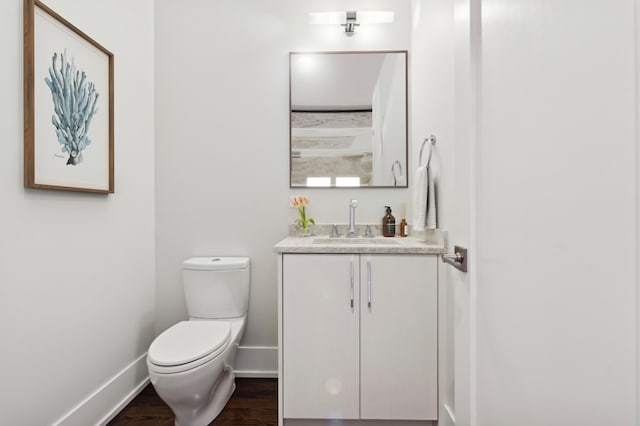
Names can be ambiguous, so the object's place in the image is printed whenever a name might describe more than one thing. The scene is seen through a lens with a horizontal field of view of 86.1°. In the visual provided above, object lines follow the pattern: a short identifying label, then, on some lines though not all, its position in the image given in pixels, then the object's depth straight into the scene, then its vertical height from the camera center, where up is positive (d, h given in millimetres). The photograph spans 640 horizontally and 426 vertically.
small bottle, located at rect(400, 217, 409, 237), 2156 -111
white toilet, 1452 -613
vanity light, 2092 +1198
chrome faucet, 2106 -39
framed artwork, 1301 +468
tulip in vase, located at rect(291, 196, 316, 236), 2170 -19
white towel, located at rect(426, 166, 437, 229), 1744 +48
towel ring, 1753 +360
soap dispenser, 2141 -85
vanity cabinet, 1614 -607
